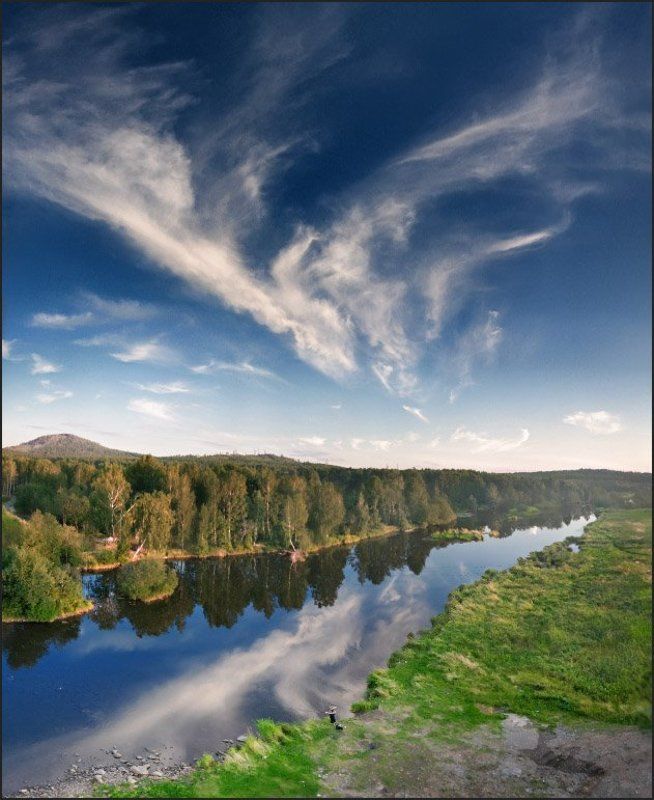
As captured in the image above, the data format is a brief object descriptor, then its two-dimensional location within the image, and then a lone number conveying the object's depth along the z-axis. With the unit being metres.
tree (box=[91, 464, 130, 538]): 58.47
